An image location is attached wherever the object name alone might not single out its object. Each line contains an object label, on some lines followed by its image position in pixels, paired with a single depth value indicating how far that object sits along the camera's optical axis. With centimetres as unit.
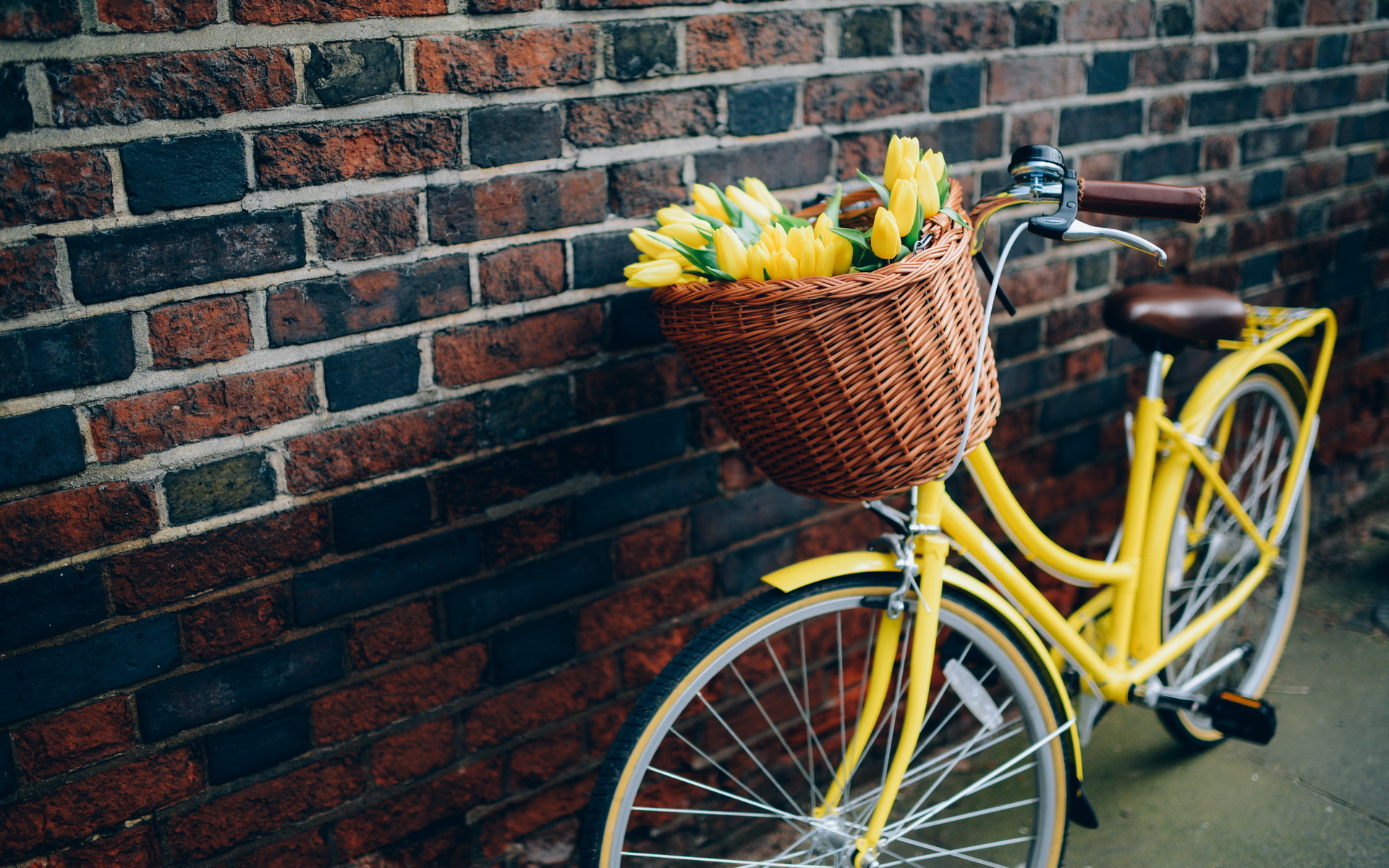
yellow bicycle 140
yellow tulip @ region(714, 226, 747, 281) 117
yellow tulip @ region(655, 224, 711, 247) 127
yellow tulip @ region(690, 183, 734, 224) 137
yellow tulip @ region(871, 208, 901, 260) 117
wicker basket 113
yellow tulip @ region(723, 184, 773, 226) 134
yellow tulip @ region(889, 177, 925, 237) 120
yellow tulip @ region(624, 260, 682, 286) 123
